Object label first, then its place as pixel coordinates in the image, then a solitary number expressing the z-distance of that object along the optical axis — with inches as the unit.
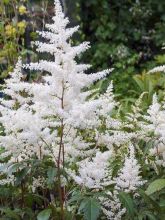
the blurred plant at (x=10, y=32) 132.2
